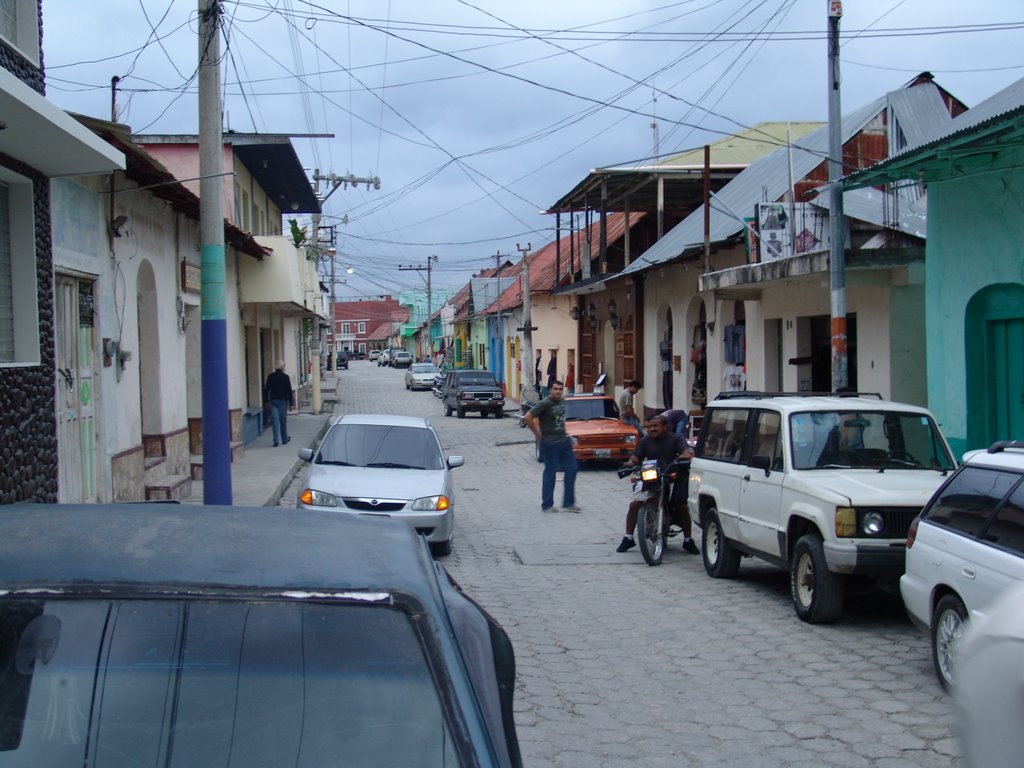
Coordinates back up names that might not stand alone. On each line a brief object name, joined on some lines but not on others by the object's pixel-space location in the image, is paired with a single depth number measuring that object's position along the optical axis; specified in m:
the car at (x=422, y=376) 59.75
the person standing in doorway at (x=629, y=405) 21.17
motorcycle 11.18
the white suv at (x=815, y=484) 7.95
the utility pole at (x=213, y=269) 11.48
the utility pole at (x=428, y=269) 81.75
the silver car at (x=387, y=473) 11.31
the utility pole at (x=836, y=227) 13.41
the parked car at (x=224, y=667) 2.45
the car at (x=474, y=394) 38.72
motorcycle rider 11.77
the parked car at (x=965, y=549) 5.84
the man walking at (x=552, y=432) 14.81
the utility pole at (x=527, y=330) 37.72
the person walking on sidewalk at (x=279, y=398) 22.77
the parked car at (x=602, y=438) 20.88
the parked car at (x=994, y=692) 2.42
